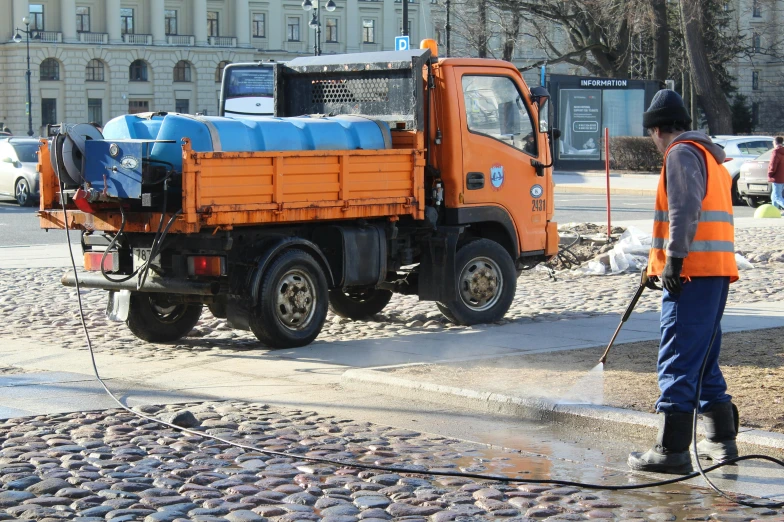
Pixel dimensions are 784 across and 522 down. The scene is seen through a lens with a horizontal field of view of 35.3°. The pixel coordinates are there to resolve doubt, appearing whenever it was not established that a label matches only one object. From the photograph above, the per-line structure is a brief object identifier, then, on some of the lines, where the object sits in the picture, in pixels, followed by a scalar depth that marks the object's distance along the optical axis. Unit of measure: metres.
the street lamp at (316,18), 54.56
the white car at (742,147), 30.98
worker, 6.15
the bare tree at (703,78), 43.81
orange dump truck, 9.43
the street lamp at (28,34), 83.05
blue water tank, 9.39
